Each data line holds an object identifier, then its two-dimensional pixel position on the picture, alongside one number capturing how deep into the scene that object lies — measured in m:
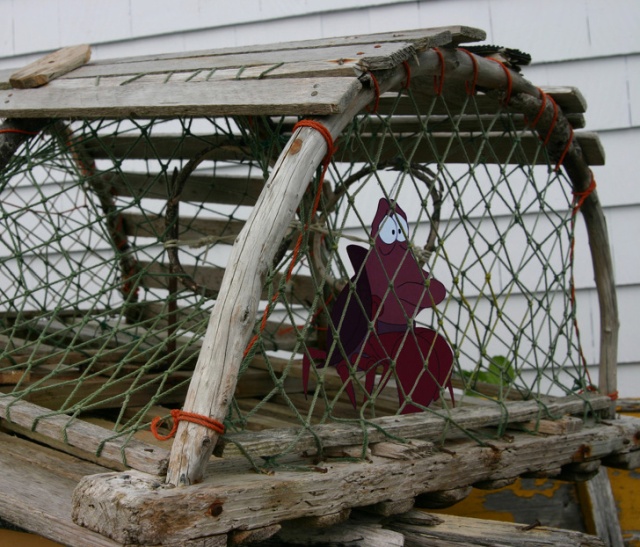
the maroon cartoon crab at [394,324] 2.66
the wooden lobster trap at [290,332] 1.97
